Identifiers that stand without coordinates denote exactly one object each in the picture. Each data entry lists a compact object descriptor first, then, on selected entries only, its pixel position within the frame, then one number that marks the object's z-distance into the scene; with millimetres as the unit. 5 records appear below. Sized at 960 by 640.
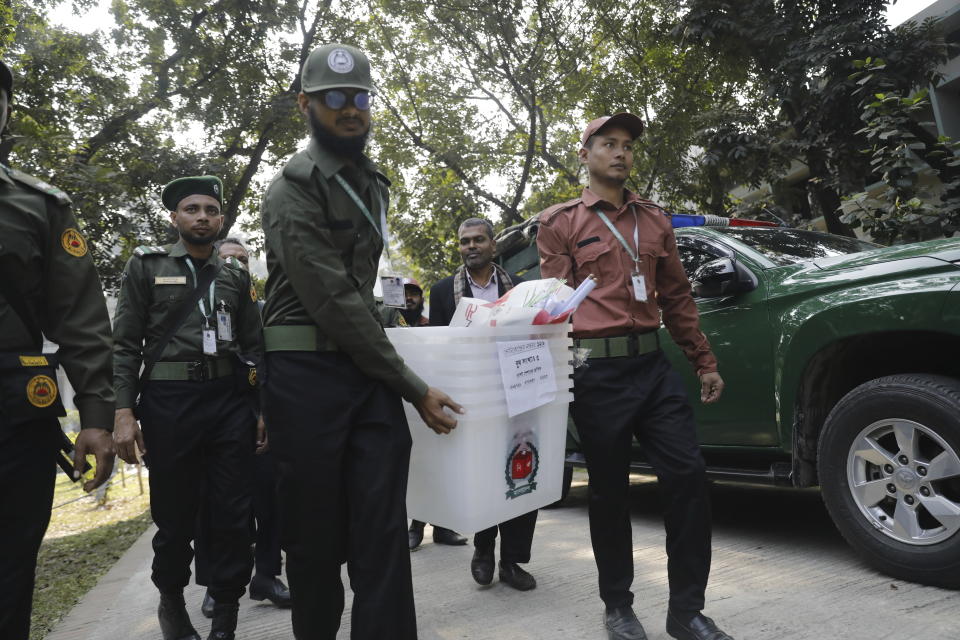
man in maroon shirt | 2754
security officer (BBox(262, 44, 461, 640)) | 2096
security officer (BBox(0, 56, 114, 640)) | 1745
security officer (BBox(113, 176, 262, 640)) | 3273
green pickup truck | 3189
